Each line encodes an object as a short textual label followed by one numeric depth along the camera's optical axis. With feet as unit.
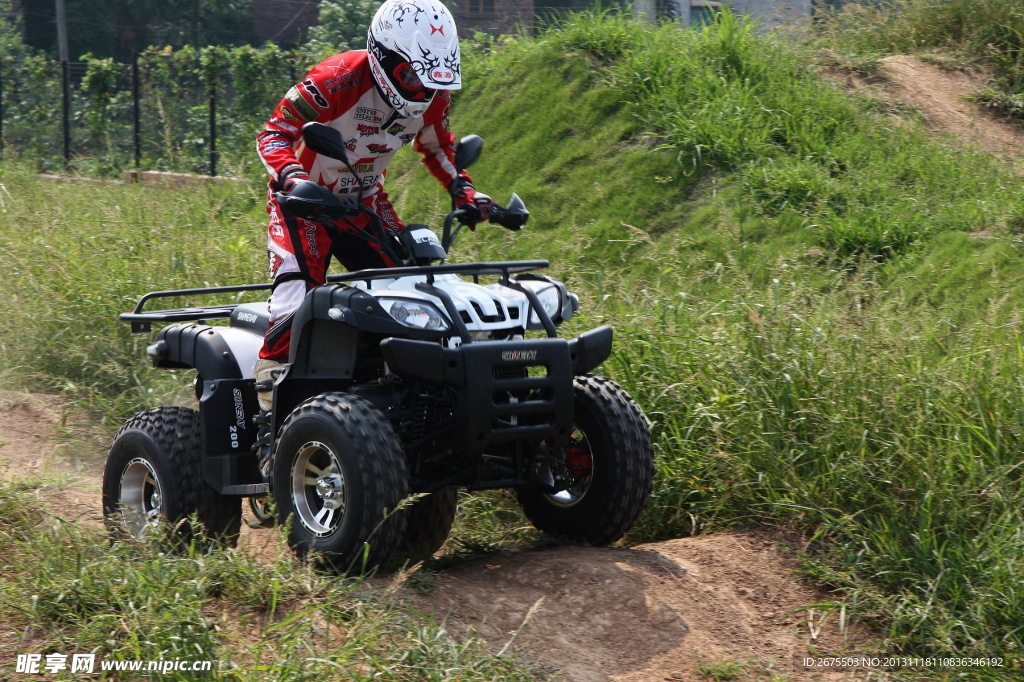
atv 23.31
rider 25.95
